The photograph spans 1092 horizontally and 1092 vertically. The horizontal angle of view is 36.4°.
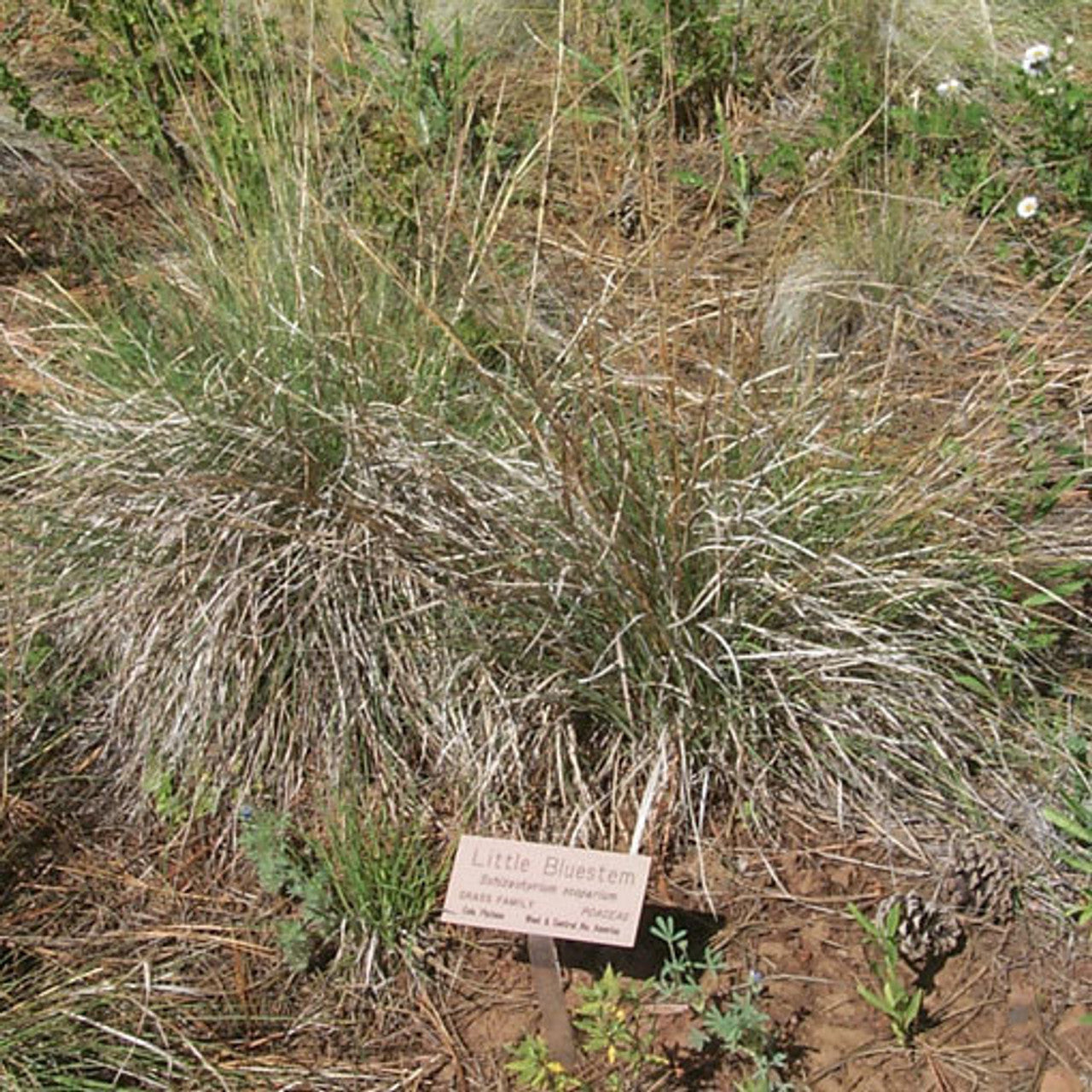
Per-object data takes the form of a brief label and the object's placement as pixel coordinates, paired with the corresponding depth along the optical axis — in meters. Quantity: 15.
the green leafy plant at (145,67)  3.94
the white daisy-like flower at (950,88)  3.96
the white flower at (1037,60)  3.86
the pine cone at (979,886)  2.59
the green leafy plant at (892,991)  2.37
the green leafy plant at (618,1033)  2.33
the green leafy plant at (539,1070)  2.34
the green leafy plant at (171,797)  2.92
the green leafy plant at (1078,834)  2.51
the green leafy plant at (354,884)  2.62
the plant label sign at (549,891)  2.34
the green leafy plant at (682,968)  2.40
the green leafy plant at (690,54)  4.25
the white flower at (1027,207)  3.58
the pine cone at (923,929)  2.48
